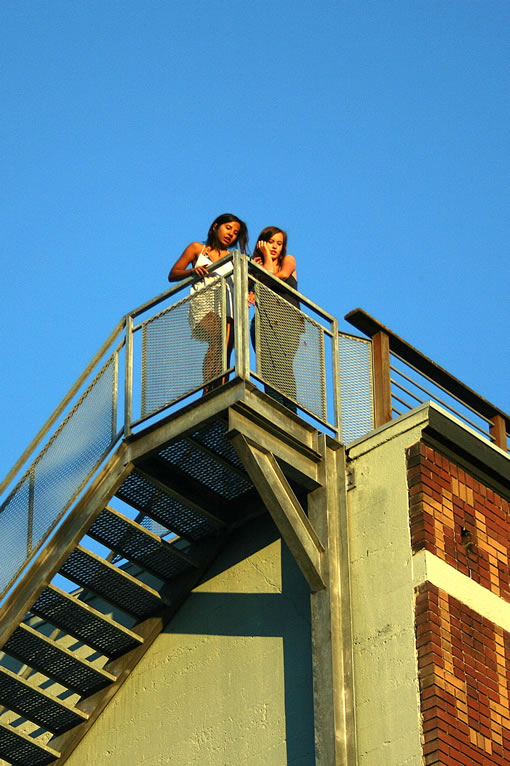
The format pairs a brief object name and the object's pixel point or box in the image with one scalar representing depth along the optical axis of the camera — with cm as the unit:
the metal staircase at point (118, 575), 1384
